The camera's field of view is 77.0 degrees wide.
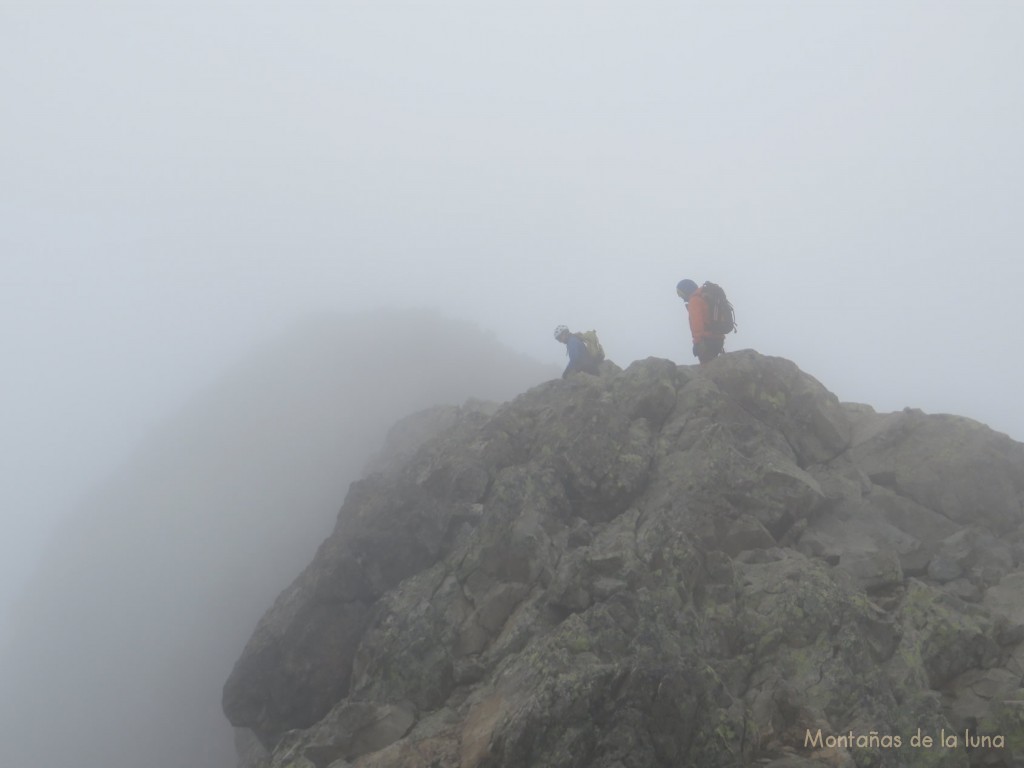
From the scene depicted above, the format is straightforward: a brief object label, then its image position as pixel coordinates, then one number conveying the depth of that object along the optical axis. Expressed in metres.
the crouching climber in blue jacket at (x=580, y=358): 27.48
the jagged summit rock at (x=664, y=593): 11.24
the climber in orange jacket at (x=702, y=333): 24.84
